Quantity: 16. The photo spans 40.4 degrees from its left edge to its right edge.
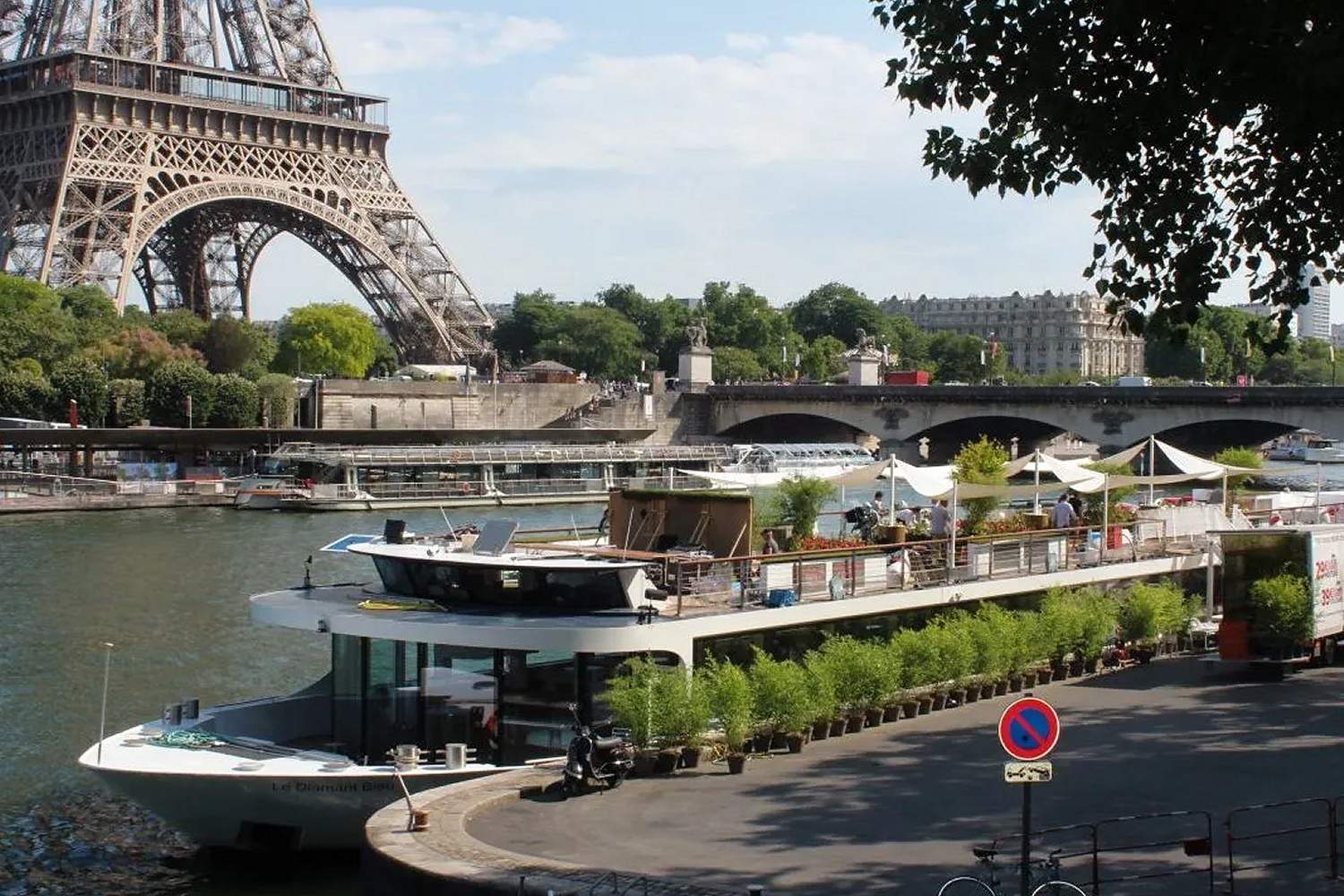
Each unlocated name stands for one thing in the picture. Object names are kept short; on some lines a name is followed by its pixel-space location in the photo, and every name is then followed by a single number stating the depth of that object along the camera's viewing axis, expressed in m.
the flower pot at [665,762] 16.69
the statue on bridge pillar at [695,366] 98.81
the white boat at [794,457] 73.50
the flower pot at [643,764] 16.61
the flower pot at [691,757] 16.86
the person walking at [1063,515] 26.19
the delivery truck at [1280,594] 22.50
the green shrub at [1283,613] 22.42
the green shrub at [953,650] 19.83
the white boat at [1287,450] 118.31
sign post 11.39
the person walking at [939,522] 23.84
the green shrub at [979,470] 26.22
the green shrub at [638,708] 16.64
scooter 15.84
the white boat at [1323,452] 113.31
